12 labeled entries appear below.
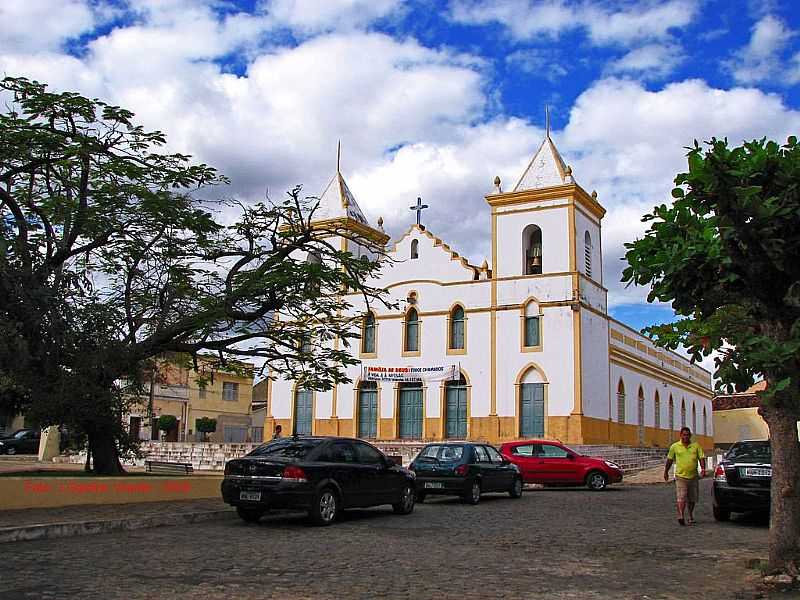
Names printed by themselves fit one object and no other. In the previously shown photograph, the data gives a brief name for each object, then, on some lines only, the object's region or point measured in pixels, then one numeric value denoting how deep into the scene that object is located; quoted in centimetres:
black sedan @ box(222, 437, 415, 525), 1303
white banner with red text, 3716
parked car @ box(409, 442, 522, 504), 1855
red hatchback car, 2405
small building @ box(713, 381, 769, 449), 5766
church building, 3516
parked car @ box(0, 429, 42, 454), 4181
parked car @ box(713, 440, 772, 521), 1371
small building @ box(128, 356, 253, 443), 5219
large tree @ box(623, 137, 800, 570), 812
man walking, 1432
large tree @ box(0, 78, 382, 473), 1559
